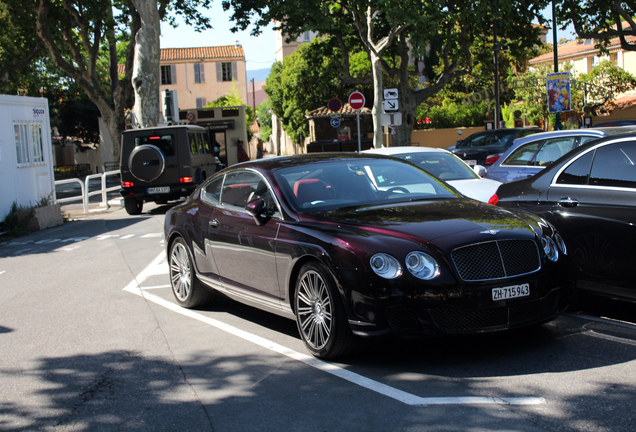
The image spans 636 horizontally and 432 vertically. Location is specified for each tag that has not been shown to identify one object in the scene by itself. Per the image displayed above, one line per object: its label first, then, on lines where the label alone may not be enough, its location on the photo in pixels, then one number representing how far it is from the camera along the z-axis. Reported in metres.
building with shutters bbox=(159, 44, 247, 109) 88.62
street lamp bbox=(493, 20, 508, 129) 33.31
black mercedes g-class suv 19.45
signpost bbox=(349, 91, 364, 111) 22.64
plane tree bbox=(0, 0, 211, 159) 36.69
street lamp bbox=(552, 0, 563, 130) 30.54
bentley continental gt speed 5.03
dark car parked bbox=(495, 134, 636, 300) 6.09
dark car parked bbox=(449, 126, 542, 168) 22.67
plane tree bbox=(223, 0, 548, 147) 29.16
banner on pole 24.75
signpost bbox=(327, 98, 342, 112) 26.12
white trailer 16.17
